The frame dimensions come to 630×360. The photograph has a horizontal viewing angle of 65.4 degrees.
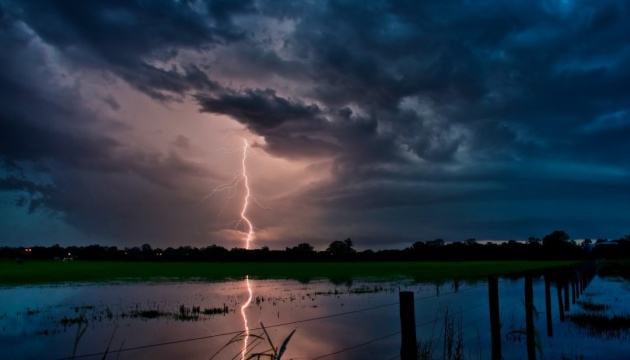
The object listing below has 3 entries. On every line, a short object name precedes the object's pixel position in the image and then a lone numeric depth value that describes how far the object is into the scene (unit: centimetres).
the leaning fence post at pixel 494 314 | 945
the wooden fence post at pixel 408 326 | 601
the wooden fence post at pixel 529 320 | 1013
